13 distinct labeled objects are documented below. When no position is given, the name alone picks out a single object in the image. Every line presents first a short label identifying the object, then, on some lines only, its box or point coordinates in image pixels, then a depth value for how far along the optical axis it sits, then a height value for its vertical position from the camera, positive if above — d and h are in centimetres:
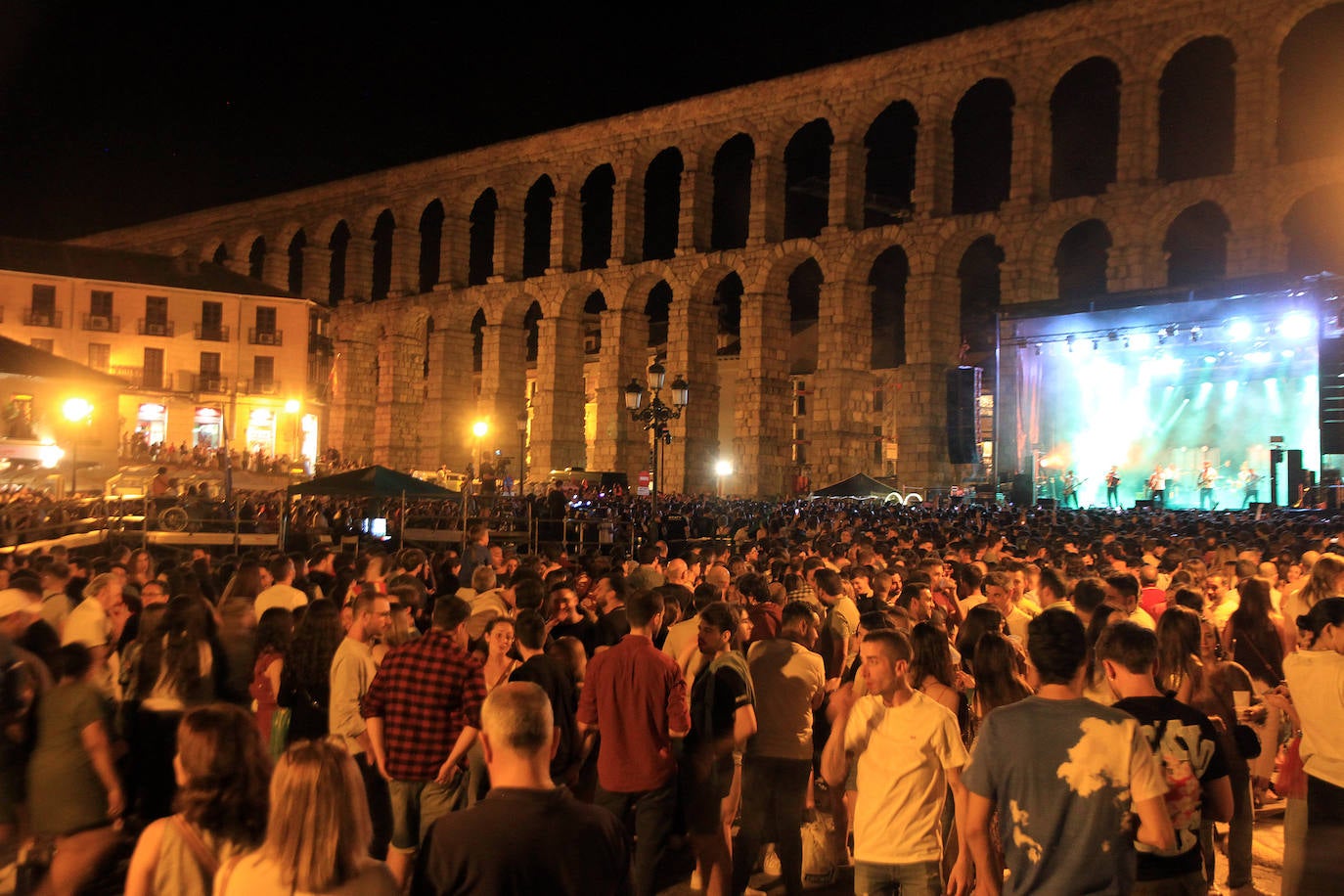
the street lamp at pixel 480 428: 4069 +158
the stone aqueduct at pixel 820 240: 2947 +798
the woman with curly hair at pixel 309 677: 618 -111
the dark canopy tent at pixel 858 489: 2780 -19
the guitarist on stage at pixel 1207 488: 2662 -1
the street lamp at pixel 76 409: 2969 +149
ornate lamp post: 1900 +125
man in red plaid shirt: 542 -118
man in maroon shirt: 550 -123
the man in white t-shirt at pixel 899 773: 441 -112
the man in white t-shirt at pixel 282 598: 789 -87
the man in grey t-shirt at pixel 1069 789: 345 -92
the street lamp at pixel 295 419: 5012 +225
